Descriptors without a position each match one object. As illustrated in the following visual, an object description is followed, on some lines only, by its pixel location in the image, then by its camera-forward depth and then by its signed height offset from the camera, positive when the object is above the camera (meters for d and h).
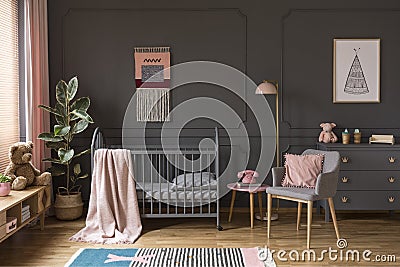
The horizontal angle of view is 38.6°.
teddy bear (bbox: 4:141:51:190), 4.72 -0.52
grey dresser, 5.27 -0.64
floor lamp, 5.35 +0.18
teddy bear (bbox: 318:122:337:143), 5.55 -0.25
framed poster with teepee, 5.70 +0.38
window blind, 4.93 +0.26
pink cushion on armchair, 4.87 -0.53
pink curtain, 5.24 +0.31
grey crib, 4.96 -0.67
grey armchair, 4.45 -0.66
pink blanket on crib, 4.80 -0.74
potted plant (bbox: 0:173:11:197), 4.36 -0.60
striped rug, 3.95 -1.07
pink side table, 5.06 -0.73
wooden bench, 4.06 -0.78
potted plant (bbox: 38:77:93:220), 5.18 -0.25
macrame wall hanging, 5.66 +0.26
